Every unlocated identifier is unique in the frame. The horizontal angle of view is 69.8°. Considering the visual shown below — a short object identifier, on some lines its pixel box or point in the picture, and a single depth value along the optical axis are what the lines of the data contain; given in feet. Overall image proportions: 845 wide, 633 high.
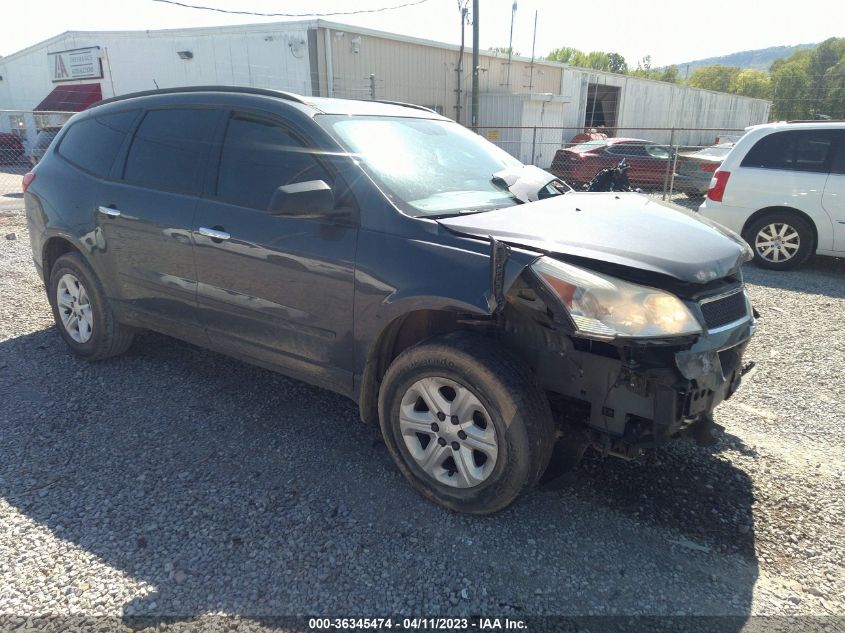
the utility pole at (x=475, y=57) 62.95
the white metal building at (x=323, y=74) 58.54
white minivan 24.12
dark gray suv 8.38
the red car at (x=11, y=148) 76.64
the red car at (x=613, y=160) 49.21
